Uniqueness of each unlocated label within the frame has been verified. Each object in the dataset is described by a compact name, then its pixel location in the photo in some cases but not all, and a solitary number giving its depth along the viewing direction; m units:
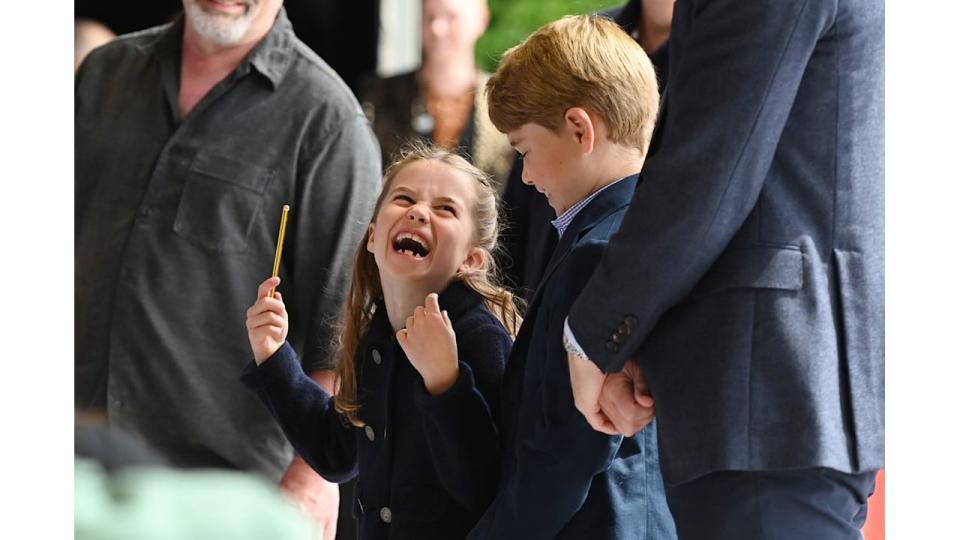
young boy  4.62
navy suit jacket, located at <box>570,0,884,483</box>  4.18
